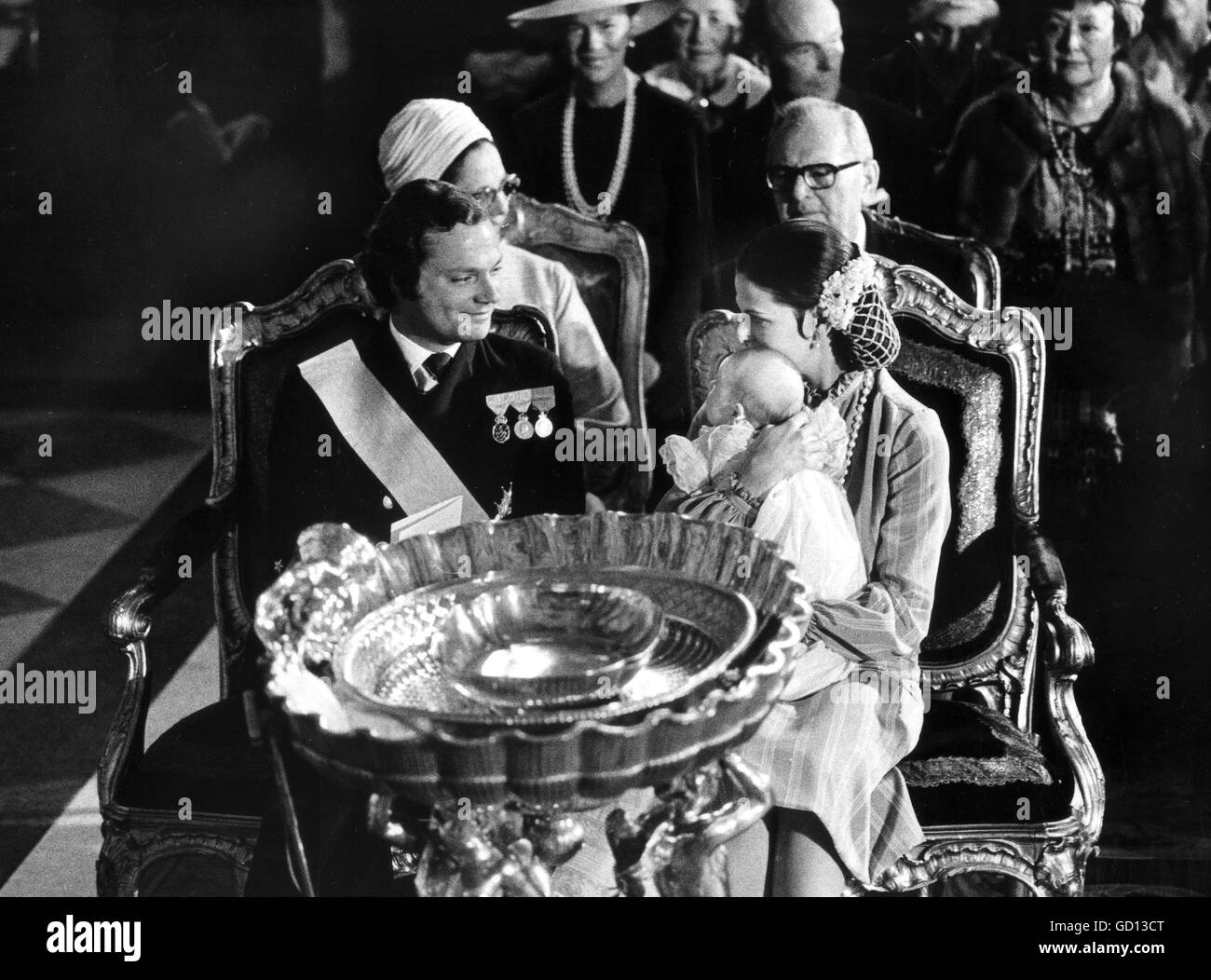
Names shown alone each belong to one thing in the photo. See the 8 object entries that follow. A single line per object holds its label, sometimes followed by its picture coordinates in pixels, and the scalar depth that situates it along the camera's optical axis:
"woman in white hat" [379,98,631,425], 3.19
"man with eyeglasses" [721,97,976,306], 3.14
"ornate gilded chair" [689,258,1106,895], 3.04
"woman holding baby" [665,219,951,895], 3.06
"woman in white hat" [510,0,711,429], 3.15
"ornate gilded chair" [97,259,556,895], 3.11
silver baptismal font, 2.14
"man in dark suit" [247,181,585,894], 3.21
